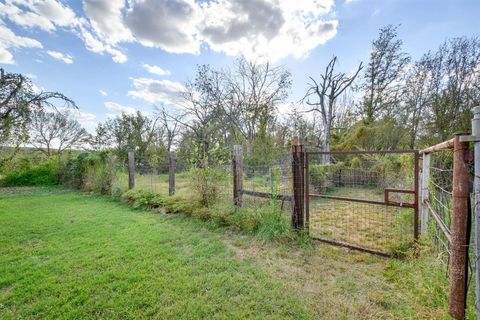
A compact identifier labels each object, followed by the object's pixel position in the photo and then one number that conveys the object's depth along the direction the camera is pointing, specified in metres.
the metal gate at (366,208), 3.28
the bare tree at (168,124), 22.69
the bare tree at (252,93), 19.12
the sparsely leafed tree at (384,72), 12.14
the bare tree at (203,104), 20.17
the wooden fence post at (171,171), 6.79
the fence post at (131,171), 7.96
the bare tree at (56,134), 17.30
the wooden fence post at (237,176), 4.84
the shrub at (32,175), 12.02
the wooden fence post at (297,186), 3.75
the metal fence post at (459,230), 1.48
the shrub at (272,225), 3.74
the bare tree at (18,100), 7.07
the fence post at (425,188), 2.96
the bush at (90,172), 8.82
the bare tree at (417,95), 11.01
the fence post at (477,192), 1.25
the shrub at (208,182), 5.05
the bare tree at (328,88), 13.46
